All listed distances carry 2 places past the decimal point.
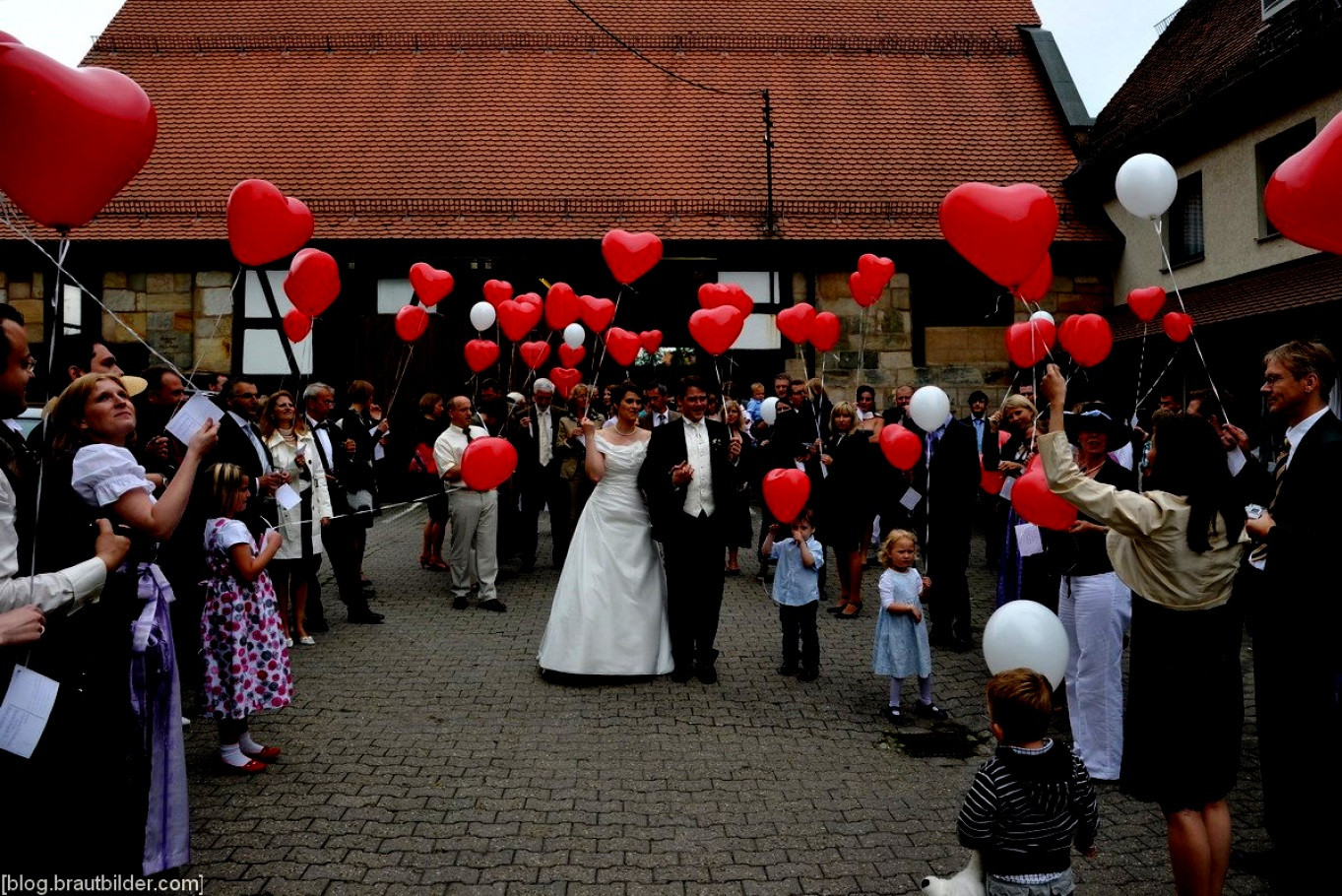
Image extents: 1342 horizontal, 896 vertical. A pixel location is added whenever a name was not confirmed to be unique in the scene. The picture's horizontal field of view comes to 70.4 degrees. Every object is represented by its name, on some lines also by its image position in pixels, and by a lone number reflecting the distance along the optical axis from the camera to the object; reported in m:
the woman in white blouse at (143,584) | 2.96
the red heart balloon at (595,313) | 10.45
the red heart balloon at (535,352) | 11.55
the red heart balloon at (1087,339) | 8.28
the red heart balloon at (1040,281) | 7.10
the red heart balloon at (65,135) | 3.05
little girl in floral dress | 4.60
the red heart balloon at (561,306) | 10.00
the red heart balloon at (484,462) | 6.74
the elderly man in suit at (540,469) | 10.09
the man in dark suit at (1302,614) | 3.21
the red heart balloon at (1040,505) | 4.40
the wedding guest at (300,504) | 6.87
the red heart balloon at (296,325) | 8.08
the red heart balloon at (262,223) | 5.05
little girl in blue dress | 5.60
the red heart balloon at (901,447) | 7.09
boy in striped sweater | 2.72
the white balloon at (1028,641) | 3.33
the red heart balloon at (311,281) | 6.83
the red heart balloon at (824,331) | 8.82
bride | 6.34
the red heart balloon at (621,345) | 11.02
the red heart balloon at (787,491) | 6.16
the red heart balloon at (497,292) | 11.27
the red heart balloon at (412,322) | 9.90
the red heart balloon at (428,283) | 9.43
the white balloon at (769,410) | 11.90
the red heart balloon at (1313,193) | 3.29
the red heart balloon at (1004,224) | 4.76
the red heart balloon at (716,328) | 7.81
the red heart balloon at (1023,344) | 7.74
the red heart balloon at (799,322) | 8.95
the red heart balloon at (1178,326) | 8.25
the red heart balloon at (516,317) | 9.98
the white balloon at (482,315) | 10.95
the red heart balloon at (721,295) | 9.66
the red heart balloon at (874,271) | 8.64
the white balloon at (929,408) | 7.07
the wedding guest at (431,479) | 9.52
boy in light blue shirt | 6.34
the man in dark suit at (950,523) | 7.21
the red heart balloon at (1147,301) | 8.70
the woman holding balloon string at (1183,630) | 3.22
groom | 6.39
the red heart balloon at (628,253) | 8.16
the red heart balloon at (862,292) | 8.75
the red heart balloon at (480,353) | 10.47
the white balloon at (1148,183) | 5.52
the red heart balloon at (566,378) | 11.59
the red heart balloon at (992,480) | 6.75
